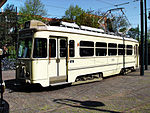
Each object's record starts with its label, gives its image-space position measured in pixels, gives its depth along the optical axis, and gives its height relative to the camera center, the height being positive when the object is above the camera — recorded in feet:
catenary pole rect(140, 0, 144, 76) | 43.21 -0.17
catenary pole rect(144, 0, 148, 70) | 57.62 -0.08
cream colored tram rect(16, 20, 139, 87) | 25.46 +0.29
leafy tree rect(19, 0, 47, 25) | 86.58 +23.53
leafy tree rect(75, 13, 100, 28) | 93.66 +18.87
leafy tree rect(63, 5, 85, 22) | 120.21 +29.79
